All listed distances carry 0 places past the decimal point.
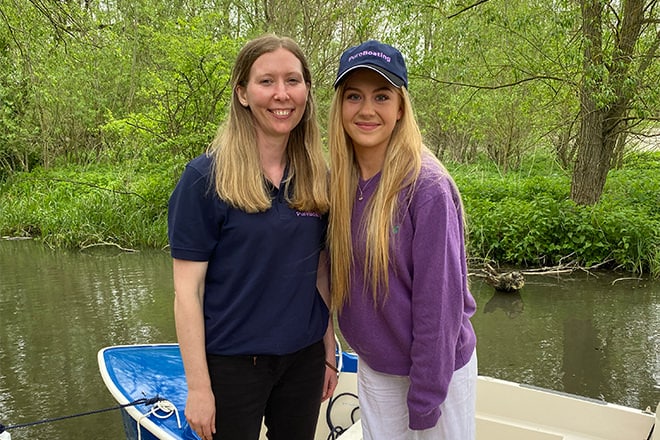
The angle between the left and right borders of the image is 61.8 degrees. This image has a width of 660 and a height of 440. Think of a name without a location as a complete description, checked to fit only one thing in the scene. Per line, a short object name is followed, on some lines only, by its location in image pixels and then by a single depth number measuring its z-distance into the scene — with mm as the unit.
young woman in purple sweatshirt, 1410
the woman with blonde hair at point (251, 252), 1557
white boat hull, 2617
